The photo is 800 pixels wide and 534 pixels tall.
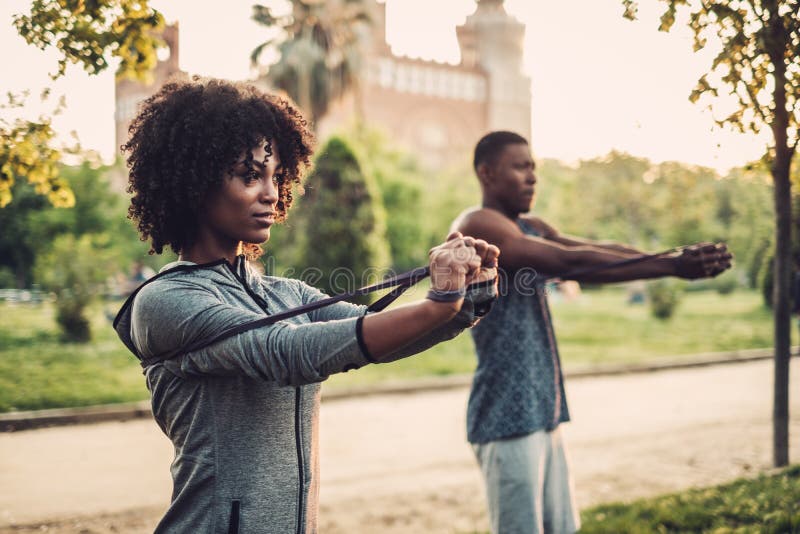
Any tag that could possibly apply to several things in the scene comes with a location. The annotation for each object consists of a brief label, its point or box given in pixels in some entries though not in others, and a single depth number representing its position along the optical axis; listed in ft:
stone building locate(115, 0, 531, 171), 223.51
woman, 5.40
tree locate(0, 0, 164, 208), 13.78
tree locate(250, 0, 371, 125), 87.97
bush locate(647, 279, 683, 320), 72.95
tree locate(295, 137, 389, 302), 58.75
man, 11.03
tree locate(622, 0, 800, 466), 12.69
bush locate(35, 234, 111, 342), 46.26
